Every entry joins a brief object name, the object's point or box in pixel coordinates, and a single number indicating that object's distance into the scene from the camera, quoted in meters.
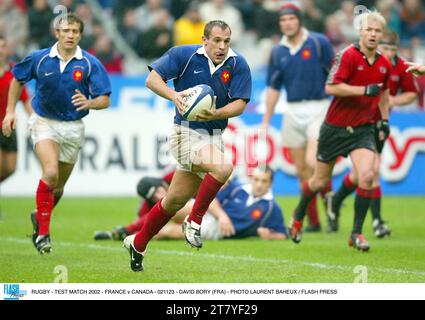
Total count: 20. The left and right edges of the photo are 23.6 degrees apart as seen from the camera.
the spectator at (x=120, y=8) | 20.83
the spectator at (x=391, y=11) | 21.33
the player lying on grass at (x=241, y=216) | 12.09
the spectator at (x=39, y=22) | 19.69
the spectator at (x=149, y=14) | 20.16
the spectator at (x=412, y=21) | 21.83
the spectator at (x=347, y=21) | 20.77
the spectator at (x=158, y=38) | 19.69
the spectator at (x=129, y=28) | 20.67
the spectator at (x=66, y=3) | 20.11
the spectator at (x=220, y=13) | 20.06
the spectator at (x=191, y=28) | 19.73
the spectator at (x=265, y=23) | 20.66
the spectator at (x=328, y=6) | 21.56
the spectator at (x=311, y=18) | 20.28
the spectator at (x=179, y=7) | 21.28
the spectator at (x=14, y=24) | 19.75
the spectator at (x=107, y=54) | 19.56
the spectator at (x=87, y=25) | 19.58
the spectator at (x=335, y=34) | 20.30
